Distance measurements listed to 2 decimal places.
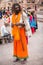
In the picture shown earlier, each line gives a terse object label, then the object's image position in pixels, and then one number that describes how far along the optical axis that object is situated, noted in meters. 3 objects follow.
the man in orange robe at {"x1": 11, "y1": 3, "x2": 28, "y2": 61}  3.88
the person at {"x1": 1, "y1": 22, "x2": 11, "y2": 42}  5.78
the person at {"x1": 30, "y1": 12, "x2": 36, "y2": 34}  7.73
